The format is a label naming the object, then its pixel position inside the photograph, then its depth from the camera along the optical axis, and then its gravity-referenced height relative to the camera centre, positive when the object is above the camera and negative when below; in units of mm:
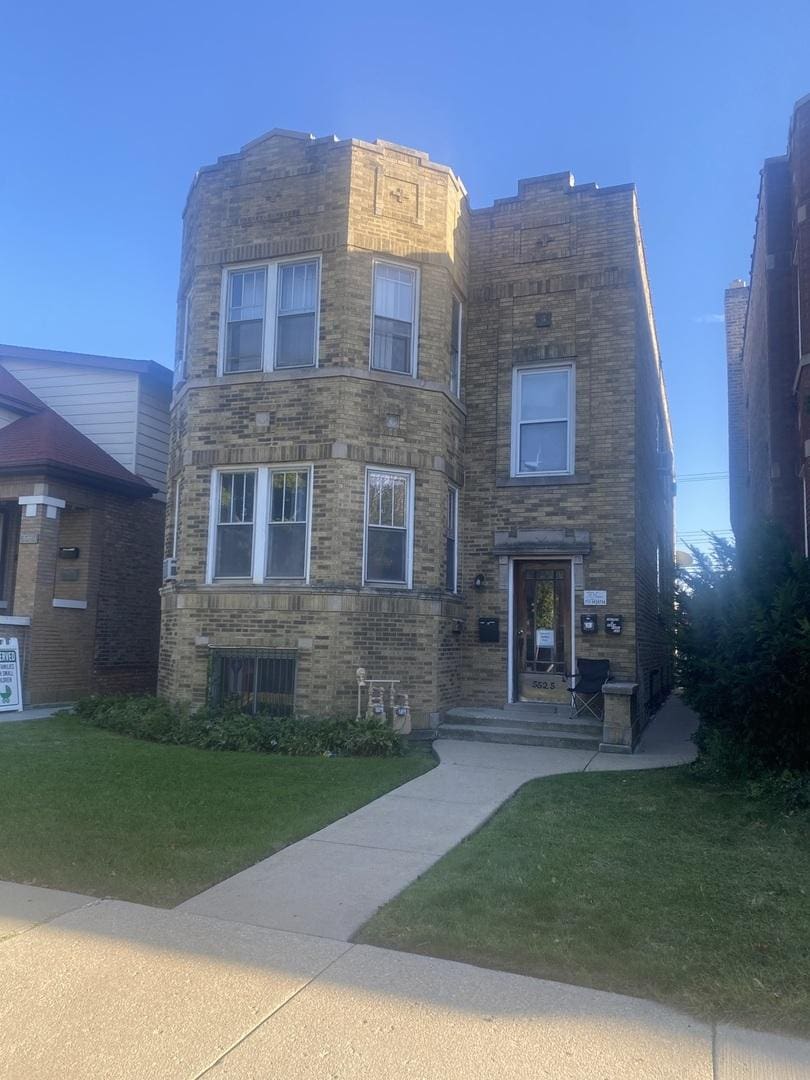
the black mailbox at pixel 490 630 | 12141 -39
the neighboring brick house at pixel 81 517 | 13586 +1764
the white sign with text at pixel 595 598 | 11617 +451
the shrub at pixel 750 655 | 7492 -197
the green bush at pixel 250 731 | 9750 -1363
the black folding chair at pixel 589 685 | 11164 -736
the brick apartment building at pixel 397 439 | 11219 +2671
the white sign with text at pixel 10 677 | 12883 -968
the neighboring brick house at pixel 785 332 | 10984 +4506
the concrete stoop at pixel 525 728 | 10562 -1317
